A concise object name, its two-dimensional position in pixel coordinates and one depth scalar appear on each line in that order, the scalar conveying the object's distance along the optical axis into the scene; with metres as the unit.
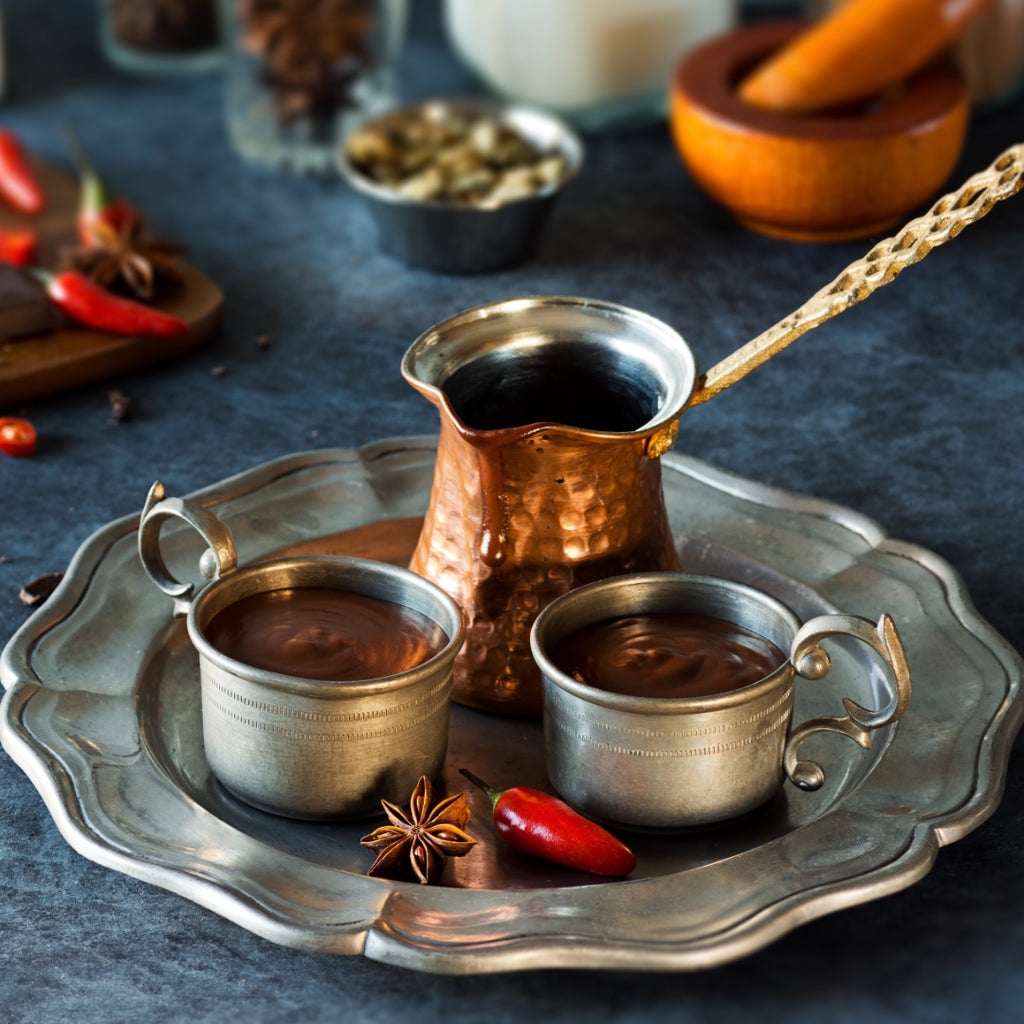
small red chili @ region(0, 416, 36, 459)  1.14
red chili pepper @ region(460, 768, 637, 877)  0.89
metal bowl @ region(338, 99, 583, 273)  1.25
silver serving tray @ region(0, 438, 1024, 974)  0.86
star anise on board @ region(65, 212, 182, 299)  1.21
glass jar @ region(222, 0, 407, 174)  1.35
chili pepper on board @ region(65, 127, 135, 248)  1.30
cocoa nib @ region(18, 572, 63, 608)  1.03
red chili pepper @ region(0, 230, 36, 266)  1.27
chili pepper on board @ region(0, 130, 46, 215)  1.34
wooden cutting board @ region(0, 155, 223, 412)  1.17
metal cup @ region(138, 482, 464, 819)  0.88
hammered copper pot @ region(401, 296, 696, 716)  0.92
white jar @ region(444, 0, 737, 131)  1.41
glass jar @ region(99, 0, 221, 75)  1.61
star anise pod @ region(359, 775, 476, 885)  0.89
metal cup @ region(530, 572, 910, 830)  0.88
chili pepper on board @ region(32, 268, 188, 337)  1.19
